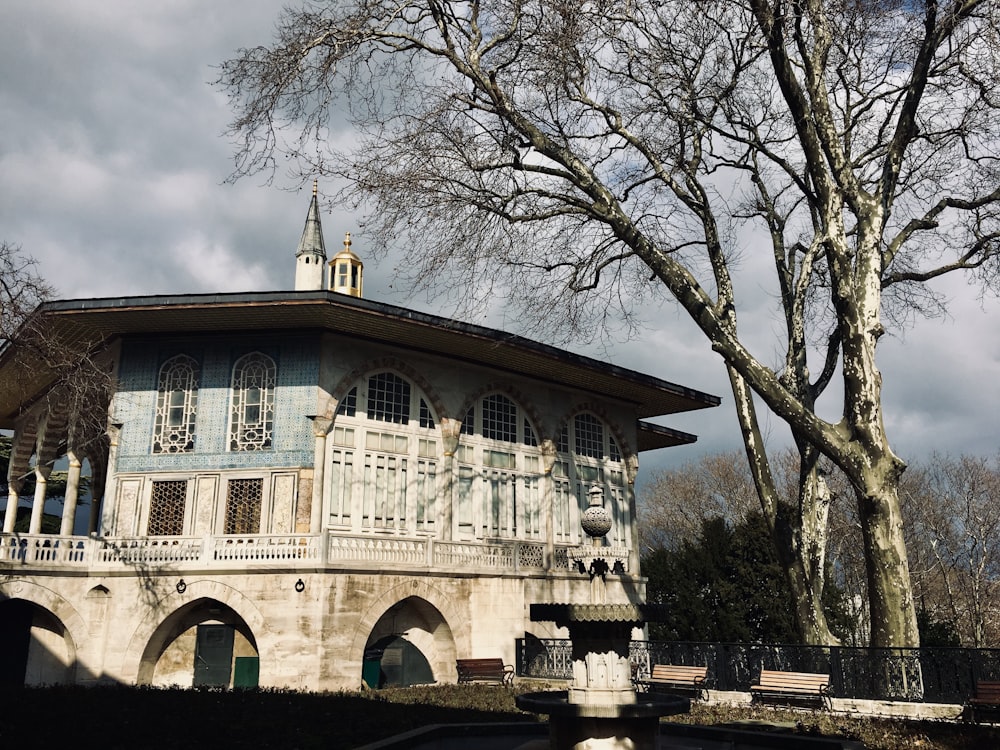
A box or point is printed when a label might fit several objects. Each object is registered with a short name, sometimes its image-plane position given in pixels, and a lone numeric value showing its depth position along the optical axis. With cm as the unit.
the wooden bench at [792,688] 1277
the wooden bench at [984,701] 1073
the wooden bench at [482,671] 1750
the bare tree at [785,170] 1179
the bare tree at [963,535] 3162
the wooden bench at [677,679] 1433
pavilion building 1686
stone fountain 778
